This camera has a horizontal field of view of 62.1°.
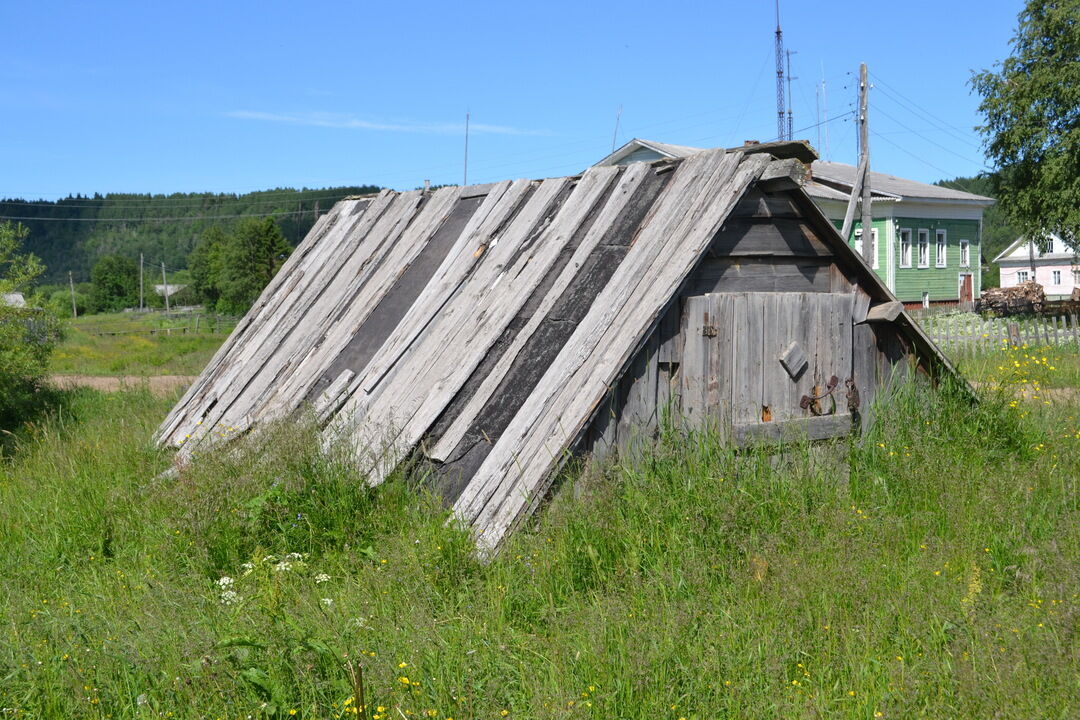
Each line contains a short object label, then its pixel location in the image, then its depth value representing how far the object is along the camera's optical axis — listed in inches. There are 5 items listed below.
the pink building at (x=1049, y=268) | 2573.8
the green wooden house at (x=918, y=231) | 1269.7
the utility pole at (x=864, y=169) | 757.3
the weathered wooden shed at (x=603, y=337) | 211.0
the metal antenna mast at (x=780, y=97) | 1293.1
